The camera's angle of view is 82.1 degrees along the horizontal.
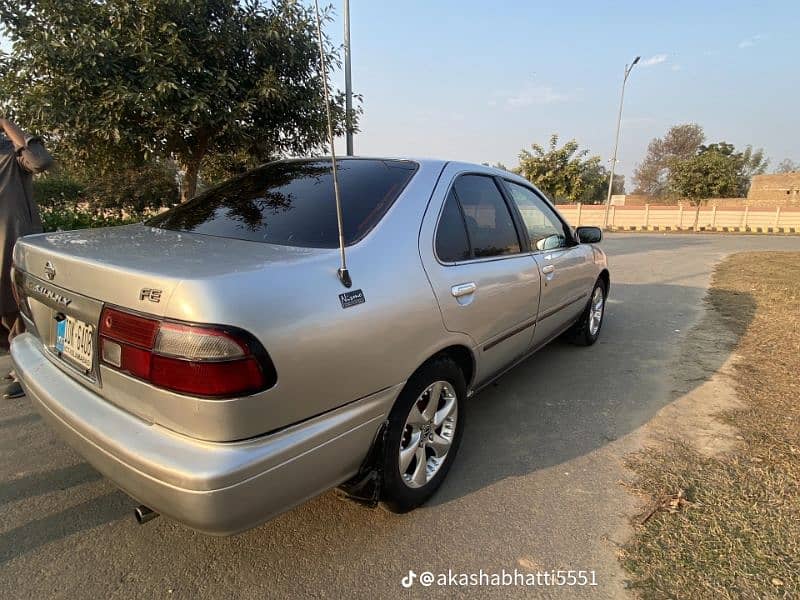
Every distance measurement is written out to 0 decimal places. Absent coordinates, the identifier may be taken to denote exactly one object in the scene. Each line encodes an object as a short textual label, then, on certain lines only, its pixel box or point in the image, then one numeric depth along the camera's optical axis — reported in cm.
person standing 314
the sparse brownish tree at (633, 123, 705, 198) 4878
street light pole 2322
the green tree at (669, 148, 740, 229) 2967
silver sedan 138
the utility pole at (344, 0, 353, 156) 655
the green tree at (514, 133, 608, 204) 2422
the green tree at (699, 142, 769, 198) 4116
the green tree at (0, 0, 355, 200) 461
